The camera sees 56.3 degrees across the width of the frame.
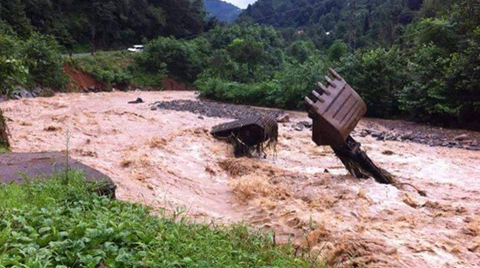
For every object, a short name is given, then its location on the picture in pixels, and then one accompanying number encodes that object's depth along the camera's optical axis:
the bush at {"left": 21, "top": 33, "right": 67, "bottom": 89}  22.08
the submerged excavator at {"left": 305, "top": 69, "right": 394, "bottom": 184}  6.90
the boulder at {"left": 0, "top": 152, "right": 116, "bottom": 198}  4.47
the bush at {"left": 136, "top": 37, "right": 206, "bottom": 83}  33.66
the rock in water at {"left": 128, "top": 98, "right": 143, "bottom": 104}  19.97
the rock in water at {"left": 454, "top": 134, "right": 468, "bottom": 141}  12.19
